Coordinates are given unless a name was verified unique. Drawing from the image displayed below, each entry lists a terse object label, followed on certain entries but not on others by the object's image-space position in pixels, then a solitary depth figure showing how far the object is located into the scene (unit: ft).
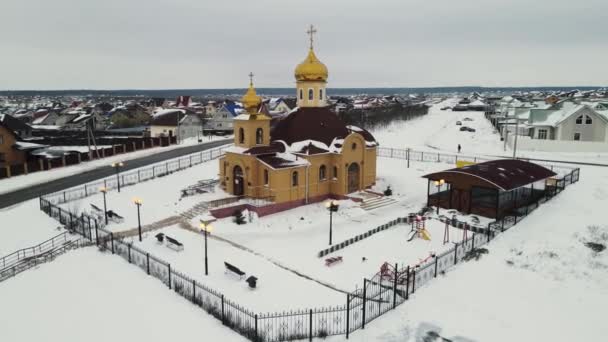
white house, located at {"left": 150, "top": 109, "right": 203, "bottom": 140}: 205.46
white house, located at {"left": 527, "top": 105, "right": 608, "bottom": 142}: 145.18
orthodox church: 84.99
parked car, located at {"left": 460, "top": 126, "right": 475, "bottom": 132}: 210.96
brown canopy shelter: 75.42
